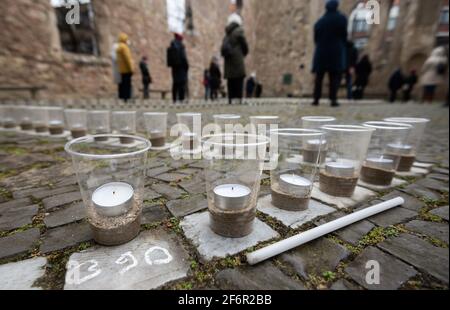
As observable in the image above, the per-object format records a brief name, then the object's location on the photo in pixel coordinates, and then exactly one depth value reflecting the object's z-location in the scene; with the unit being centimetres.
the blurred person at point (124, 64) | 681
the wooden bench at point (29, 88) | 647
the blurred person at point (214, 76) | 1084
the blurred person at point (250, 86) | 1503
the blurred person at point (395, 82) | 1394
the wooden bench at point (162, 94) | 1134
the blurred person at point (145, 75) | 981
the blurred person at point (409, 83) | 1505
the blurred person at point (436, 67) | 997
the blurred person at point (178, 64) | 751
